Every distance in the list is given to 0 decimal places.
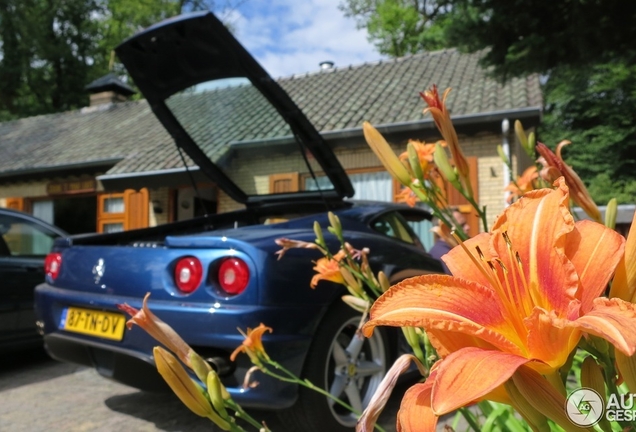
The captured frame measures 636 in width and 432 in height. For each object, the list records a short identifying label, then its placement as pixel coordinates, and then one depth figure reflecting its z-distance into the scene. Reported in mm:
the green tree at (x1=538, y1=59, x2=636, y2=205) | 11906
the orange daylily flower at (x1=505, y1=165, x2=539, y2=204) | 1811
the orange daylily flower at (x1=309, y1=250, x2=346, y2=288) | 1601
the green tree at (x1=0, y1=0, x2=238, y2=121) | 23953
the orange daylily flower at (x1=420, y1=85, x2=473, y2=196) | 1070
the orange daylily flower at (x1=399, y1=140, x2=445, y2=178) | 1622
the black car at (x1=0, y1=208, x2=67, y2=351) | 4129
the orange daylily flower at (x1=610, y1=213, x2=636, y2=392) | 608
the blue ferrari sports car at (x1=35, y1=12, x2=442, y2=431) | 2387
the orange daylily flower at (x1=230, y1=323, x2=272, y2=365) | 1611
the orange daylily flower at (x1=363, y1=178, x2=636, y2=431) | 507
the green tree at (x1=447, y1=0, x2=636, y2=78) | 4211
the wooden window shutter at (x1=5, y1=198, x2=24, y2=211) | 13109
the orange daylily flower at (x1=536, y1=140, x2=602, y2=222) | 977
